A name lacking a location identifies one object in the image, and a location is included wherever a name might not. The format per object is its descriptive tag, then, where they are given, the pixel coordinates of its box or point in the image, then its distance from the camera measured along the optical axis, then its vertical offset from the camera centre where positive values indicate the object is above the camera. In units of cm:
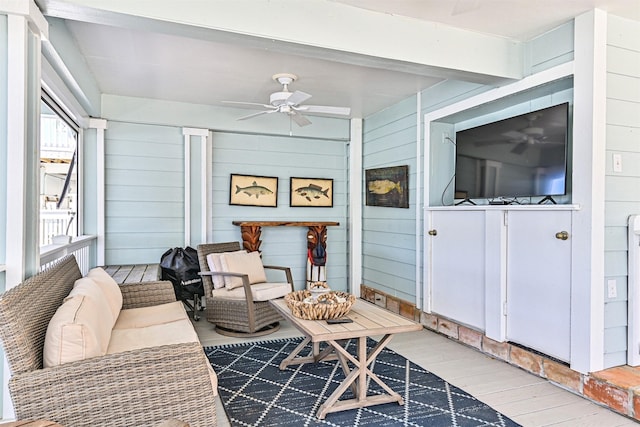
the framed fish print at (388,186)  463 +30
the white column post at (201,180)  488 +35
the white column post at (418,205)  434 +7
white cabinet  286 -49
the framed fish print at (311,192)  548 +25
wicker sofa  156 -70
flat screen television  296 +46
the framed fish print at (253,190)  517 +25
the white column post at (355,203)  554 +11
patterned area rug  239 -123
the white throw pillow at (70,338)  167 -55
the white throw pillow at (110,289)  264 -55
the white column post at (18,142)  201 +33
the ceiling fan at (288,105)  364 +96
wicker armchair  386 -101
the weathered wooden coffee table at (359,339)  244 -79
